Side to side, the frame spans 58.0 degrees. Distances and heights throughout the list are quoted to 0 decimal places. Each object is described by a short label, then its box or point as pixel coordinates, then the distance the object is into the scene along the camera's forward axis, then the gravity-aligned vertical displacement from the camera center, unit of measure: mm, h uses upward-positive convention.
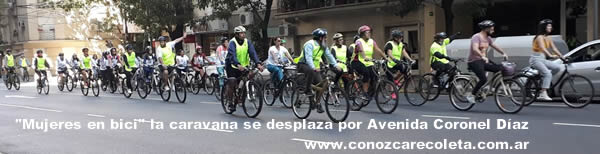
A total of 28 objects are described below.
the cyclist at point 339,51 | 11442 +213
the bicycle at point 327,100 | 8516 -621
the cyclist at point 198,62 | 17355 +58
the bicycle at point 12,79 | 23095 -490
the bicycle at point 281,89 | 10918 -579
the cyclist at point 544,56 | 9602 +6
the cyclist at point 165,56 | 13922 +217
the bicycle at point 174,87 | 13344 -568
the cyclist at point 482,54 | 9227 +66
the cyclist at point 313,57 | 8898 +65
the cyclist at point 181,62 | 16984 +65
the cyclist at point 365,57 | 10562 +65
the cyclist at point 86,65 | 18703 +39
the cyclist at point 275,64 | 11992 -40
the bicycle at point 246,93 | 9570 -537
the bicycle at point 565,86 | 9461 -537
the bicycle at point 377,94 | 9500 -626
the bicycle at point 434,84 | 10586 -498
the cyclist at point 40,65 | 19891 +69
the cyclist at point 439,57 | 10812 +33
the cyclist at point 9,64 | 23391 +160
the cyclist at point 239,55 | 9344 +137
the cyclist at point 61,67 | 19688 -18
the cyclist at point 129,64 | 15909 +31
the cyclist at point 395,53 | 11008 +137
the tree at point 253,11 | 22766 +2114
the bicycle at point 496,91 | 9047 -566
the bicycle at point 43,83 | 19844 -590
